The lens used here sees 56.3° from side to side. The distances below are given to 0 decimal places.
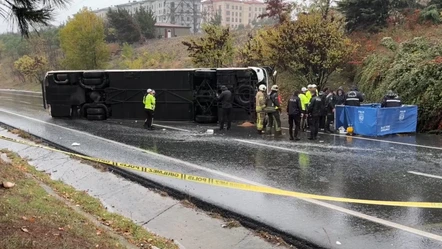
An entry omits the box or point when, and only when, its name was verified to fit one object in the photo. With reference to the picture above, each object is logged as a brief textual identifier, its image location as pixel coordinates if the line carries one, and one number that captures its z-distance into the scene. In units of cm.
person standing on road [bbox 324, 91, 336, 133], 1498
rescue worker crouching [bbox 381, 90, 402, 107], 1417
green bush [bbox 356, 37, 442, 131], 1416
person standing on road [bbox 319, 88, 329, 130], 1433
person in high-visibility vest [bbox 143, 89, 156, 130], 1602
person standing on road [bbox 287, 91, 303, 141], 1312
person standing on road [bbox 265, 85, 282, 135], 1443
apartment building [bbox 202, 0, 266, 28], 14375
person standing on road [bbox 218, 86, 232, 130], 1541
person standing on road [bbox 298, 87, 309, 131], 1393
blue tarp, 1359
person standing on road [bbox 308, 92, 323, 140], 1316
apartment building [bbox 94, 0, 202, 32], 11694
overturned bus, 1680
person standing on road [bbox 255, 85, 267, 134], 1468
